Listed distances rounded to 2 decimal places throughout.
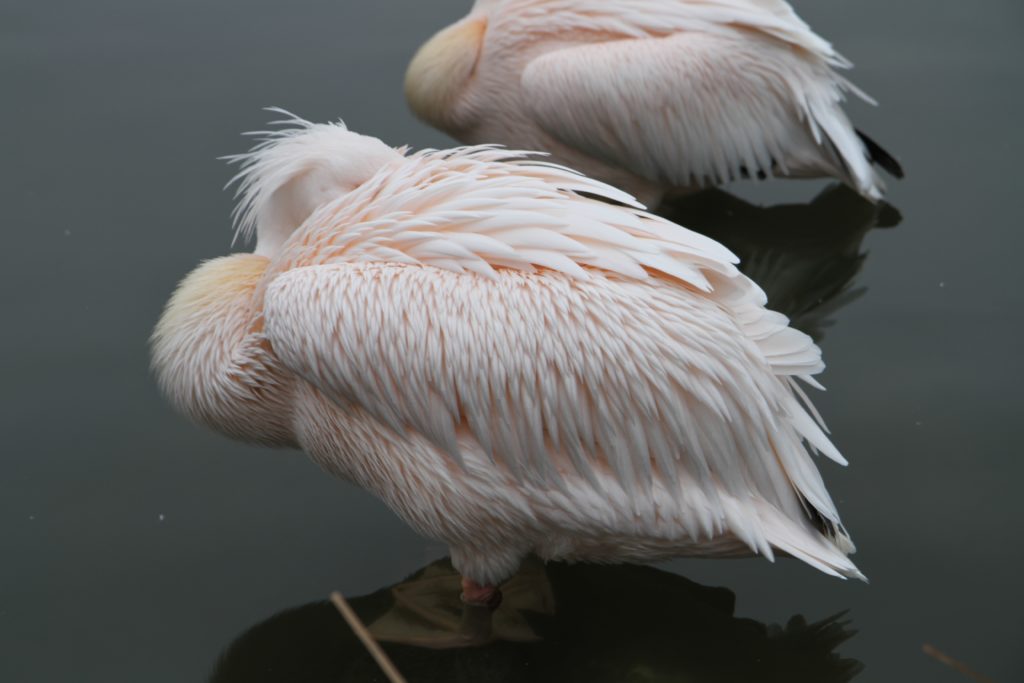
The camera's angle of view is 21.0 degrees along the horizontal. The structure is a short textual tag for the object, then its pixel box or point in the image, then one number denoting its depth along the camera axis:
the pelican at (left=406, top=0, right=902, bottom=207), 3.61
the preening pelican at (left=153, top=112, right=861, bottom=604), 2.88
